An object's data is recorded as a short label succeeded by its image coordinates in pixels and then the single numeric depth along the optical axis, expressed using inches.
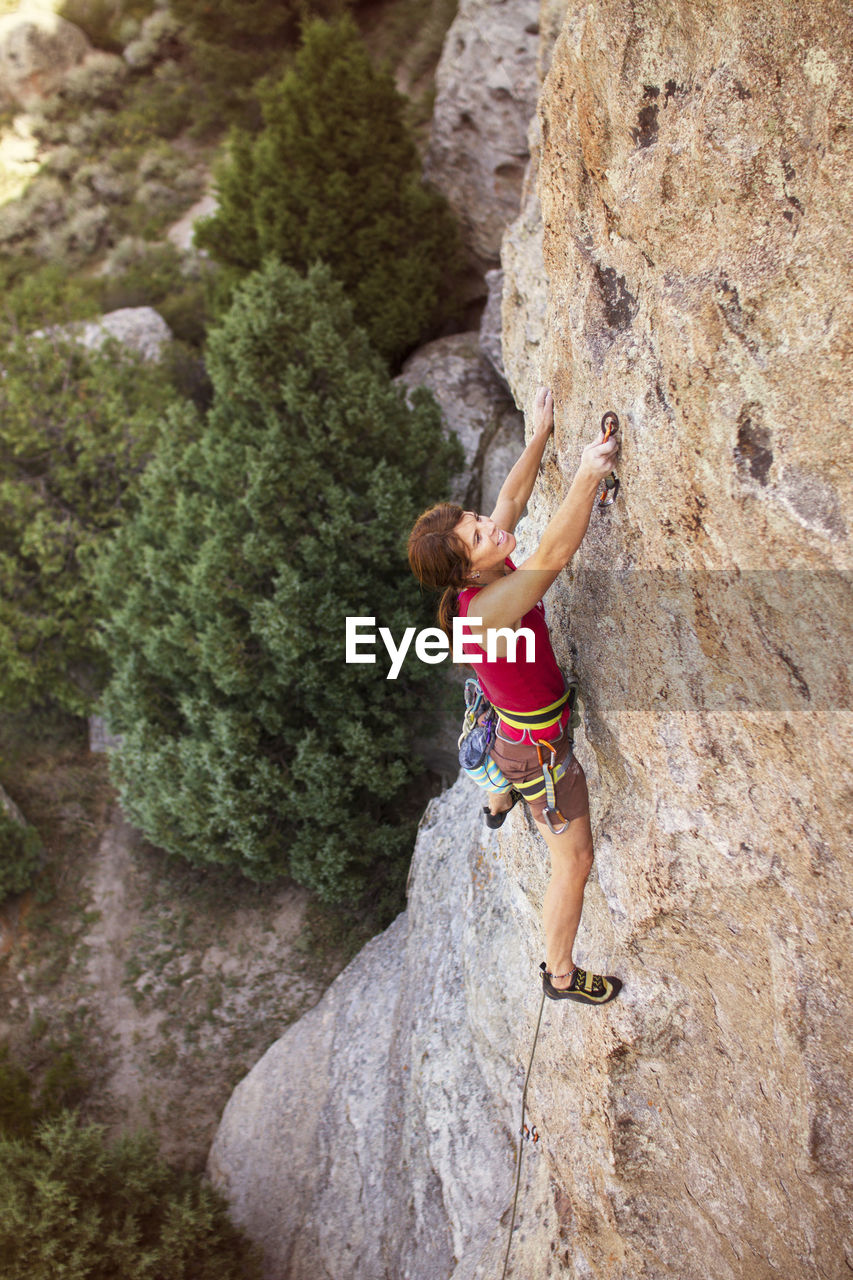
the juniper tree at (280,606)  434.3
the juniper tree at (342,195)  601.9
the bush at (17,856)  518.3
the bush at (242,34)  930.7
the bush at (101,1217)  322.0
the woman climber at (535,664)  155.6
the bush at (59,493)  567.8
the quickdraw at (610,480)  159.6
